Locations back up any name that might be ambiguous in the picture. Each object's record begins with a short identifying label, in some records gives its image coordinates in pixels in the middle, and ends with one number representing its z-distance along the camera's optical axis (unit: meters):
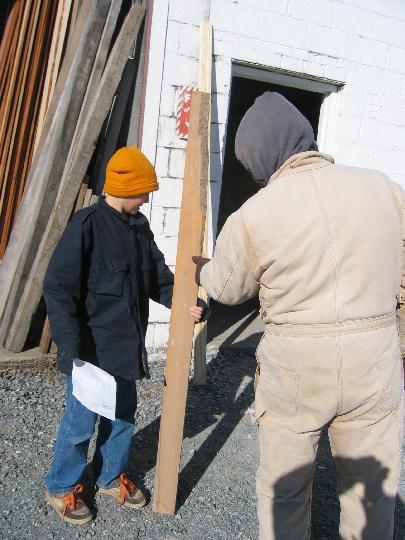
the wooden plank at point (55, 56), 4.43
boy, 2.32
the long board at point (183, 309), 2.50
